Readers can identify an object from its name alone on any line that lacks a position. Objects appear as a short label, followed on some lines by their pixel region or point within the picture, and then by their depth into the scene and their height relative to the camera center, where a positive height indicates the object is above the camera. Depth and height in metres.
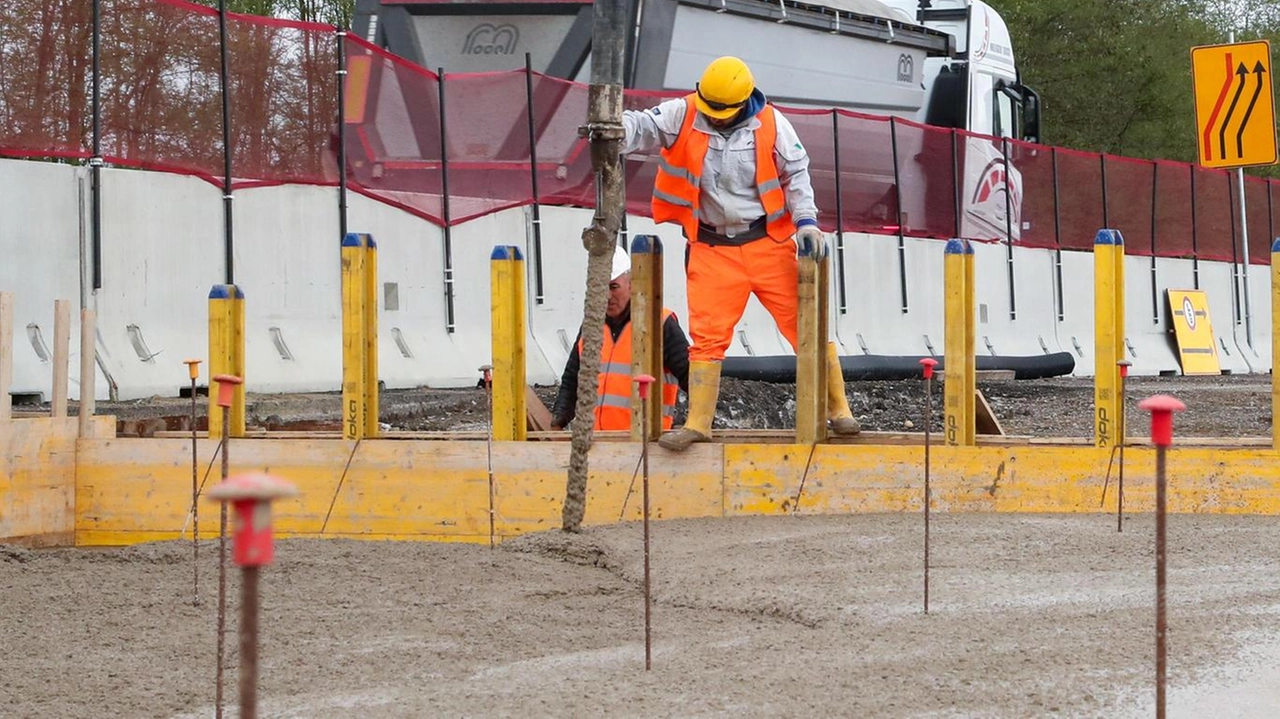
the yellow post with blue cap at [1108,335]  16.52 +0.45
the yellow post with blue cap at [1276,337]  16.17 +0.42
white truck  32.34 +3.87
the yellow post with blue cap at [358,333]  17.08 +0.54
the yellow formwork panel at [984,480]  16.12 -0.21
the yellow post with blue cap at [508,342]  17.02 +0.48
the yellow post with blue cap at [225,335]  17.87 +0.56
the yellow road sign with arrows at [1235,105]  25.97 +2.40
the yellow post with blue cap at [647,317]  17.16 +0.59
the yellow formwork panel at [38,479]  16.73 -0.14
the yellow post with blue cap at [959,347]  16.80 +0.42
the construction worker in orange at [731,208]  17.37 +1.13
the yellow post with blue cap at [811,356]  16.84 +0.39
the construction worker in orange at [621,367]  18.86 +0.39
